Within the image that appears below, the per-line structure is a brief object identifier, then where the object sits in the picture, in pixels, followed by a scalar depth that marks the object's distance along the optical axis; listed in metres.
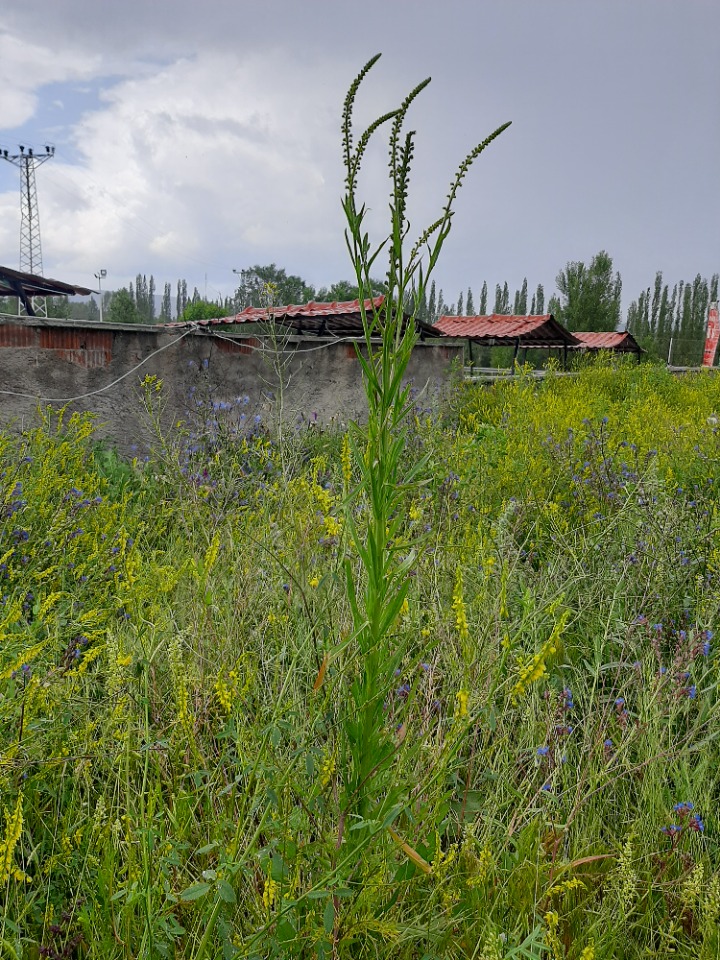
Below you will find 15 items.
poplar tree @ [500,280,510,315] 74.94
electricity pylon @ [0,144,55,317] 44.48
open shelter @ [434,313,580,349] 18.41
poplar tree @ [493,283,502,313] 74.89
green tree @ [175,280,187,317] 104.38
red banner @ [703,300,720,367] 28.83
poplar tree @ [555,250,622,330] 38.06
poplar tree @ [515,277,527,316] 69.31
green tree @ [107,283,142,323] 56.15
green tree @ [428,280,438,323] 72.85
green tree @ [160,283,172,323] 89.75
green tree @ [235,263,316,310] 61.78
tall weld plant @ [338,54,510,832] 1.10
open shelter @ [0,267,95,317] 14.91
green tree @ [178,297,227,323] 46.09
